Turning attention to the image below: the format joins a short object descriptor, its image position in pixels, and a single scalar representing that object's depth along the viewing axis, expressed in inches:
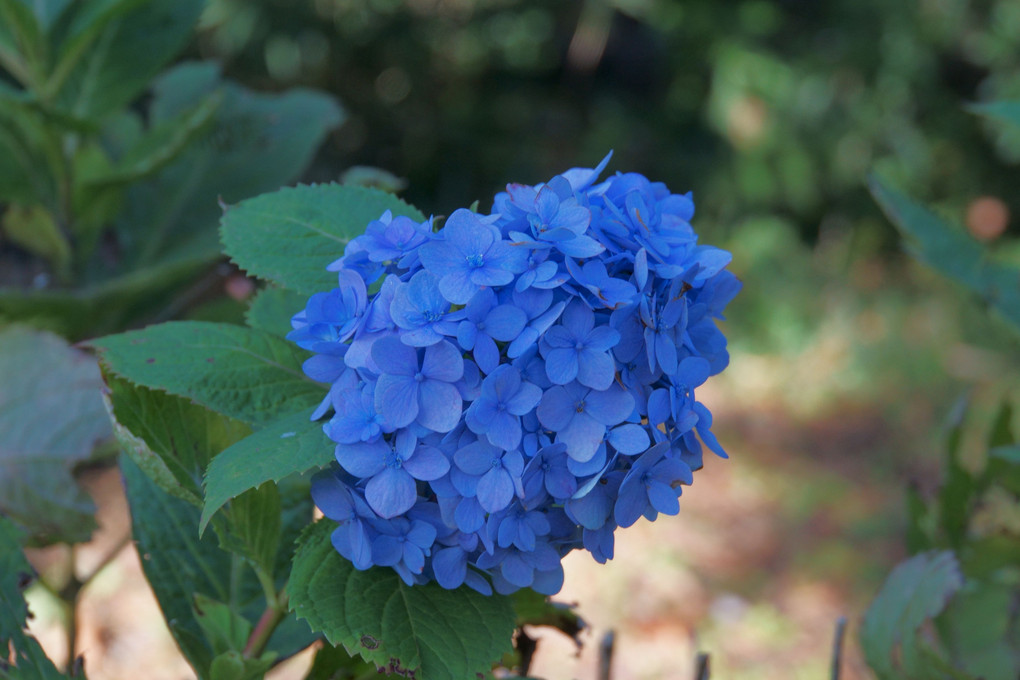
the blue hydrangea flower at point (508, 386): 40.0
